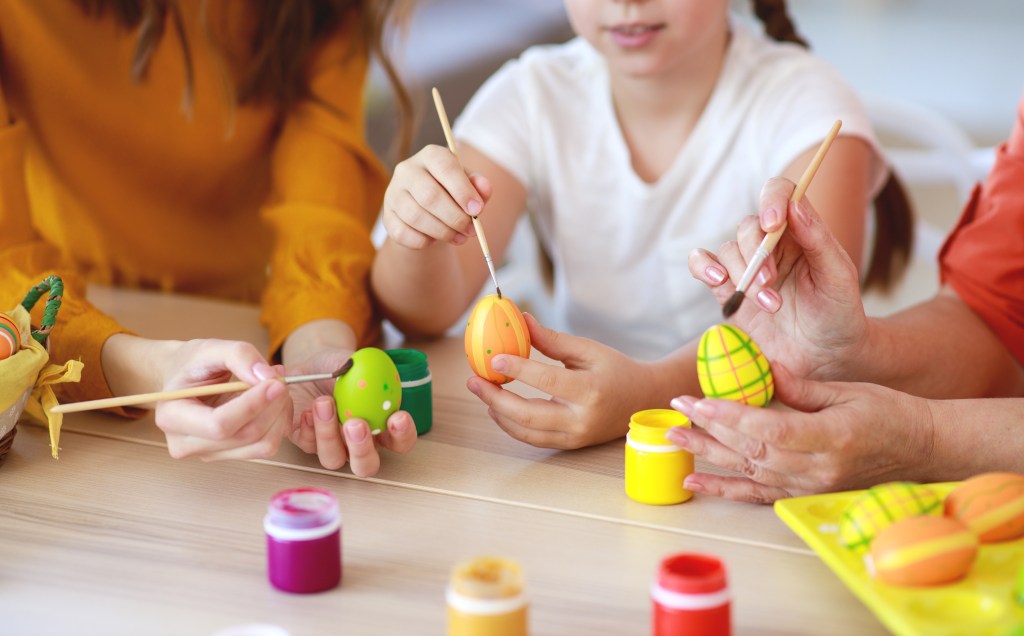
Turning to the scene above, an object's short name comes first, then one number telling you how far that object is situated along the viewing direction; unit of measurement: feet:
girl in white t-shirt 4.53
